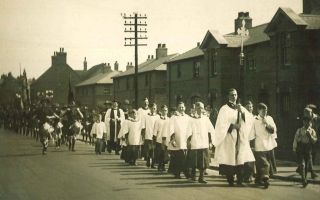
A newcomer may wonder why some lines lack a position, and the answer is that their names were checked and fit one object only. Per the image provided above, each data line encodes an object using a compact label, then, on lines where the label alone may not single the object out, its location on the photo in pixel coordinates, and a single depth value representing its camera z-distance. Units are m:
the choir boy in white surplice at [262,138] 11.55
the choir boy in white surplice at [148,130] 16.38
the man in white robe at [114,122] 21.41
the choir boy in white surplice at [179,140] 13.28
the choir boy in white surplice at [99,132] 21.67
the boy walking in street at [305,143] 12.18
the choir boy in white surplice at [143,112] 17.07
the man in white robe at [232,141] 11.59
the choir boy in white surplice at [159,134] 15.28
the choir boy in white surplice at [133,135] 16.84
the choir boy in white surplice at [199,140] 12.54
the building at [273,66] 27.58
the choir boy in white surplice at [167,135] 13.90
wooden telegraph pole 27.50
